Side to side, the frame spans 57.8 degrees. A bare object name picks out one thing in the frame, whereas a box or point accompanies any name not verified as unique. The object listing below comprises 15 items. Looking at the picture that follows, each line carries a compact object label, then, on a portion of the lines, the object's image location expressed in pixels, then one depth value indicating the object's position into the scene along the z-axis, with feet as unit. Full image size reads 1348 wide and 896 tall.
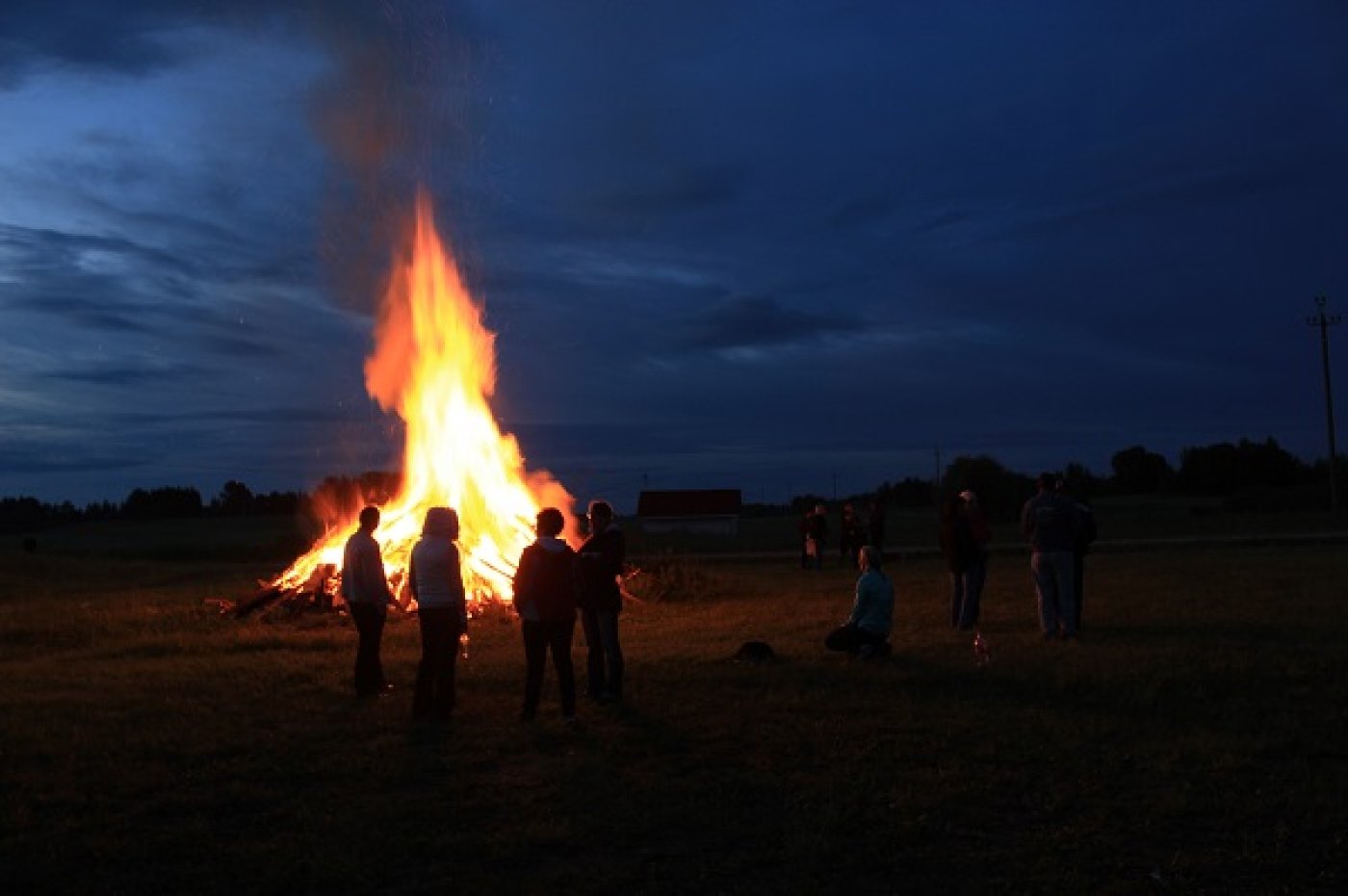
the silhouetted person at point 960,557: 53.11
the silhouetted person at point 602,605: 38.19
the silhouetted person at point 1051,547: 49.19
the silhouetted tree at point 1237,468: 307.99
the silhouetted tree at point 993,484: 263.29
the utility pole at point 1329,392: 196.93
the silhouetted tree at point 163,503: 331.73
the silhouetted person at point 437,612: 36.17
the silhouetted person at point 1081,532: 50.39
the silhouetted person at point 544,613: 35.04
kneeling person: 45.06
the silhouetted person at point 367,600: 41.01
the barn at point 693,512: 238.68
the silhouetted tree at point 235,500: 329.93
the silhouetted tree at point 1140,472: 343.26
